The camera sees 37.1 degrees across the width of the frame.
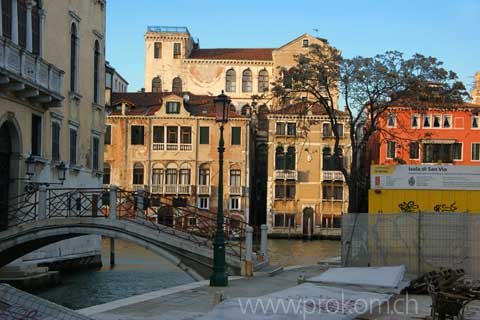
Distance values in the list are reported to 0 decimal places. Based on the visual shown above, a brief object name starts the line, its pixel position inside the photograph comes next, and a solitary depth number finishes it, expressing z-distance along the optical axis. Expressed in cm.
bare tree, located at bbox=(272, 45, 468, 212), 2202
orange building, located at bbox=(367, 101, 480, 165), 5628
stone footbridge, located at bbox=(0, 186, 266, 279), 1861
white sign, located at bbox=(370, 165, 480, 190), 1761
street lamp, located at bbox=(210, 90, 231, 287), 1543
